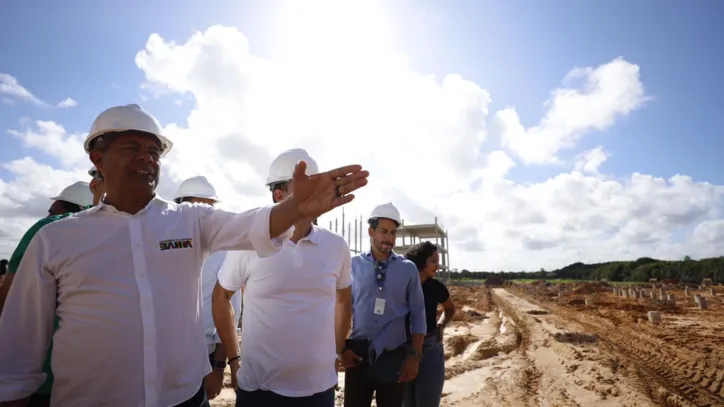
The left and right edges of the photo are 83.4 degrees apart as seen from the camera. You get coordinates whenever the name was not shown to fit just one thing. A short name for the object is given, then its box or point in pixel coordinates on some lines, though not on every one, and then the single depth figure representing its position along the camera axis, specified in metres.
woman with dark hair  3.80
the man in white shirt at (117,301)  1.61
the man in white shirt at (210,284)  3.00
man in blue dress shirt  3.44
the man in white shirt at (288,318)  2.36
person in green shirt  1.80
